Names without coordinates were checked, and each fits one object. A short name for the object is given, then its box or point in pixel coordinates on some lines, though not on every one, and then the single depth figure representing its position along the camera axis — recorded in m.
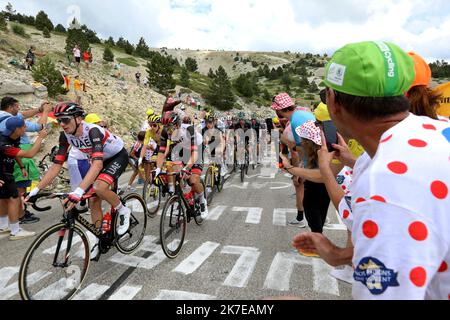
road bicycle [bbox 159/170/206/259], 4.60
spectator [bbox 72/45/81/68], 27.57
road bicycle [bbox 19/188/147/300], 3.14
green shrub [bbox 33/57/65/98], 16.66
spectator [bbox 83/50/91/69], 31.05
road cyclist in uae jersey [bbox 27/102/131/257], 3.75
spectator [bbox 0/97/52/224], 5.21
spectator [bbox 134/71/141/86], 39.17
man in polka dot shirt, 0.80
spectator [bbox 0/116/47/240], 5.22
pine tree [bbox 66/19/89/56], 36.94
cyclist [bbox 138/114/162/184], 7.50
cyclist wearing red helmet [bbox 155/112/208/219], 5.60
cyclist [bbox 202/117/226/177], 8.67
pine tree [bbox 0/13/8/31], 29.34
